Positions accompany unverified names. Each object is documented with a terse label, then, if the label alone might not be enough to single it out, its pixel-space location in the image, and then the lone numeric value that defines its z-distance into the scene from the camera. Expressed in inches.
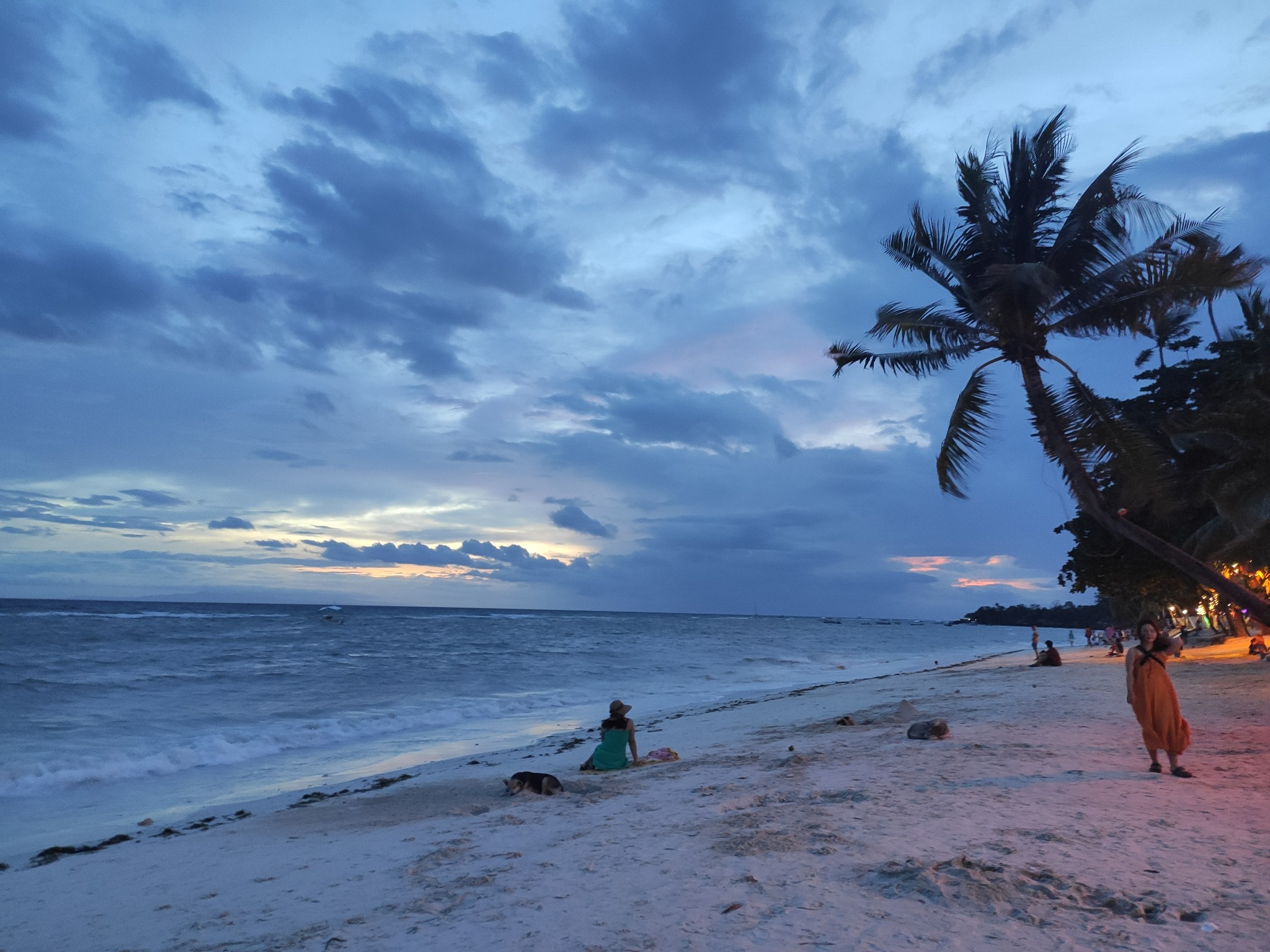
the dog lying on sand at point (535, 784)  325.4
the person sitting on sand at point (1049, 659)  936.9
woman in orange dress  276.7
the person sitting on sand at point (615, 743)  385.7
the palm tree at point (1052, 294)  440.8
